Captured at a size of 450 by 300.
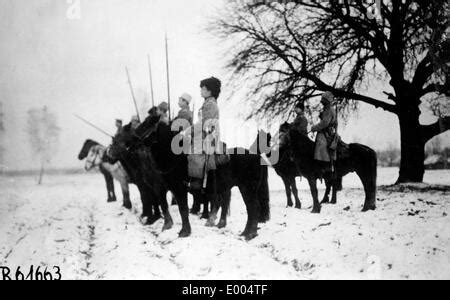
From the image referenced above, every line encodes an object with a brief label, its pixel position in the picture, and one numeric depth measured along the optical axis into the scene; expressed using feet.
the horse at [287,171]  29.08
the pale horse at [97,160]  42.90
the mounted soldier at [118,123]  41.14
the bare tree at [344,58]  29.73
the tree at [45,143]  72.86
